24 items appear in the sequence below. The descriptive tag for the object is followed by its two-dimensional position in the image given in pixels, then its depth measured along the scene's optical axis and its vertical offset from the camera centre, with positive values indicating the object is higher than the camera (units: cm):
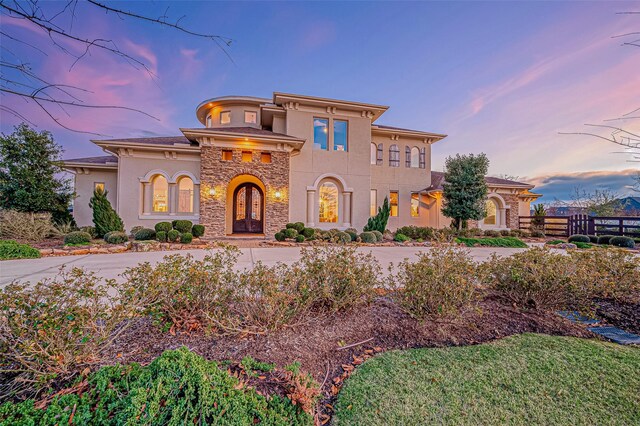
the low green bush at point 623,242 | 1255 -111
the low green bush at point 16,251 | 734 -106
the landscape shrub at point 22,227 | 1023 -49
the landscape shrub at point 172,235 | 1073 -80
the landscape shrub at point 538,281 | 333 -82
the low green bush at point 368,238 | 1213 -97
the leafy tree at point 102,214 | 1139 +5
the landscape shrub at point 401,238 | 1296 -103
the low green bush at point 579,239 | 1411 -109
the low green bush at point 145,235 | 1105 -83
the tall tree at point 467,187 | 1464 +176
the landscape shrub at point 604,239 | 1374 -107
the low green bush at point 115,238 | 992 -87
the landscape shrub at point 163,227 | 1124 -49
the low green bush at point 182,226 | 1162 -46
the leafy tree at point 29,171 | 1087 +185
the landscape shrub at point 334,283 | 304 -79
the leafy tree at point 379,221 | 1403 -20
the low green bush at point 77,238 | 966 -87
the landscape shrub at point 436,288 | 290 -79
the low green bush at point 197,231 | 1191 -69
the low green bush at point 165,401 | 130 -99
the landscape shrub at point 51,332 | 161 -79
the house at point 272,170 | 1288 +249
